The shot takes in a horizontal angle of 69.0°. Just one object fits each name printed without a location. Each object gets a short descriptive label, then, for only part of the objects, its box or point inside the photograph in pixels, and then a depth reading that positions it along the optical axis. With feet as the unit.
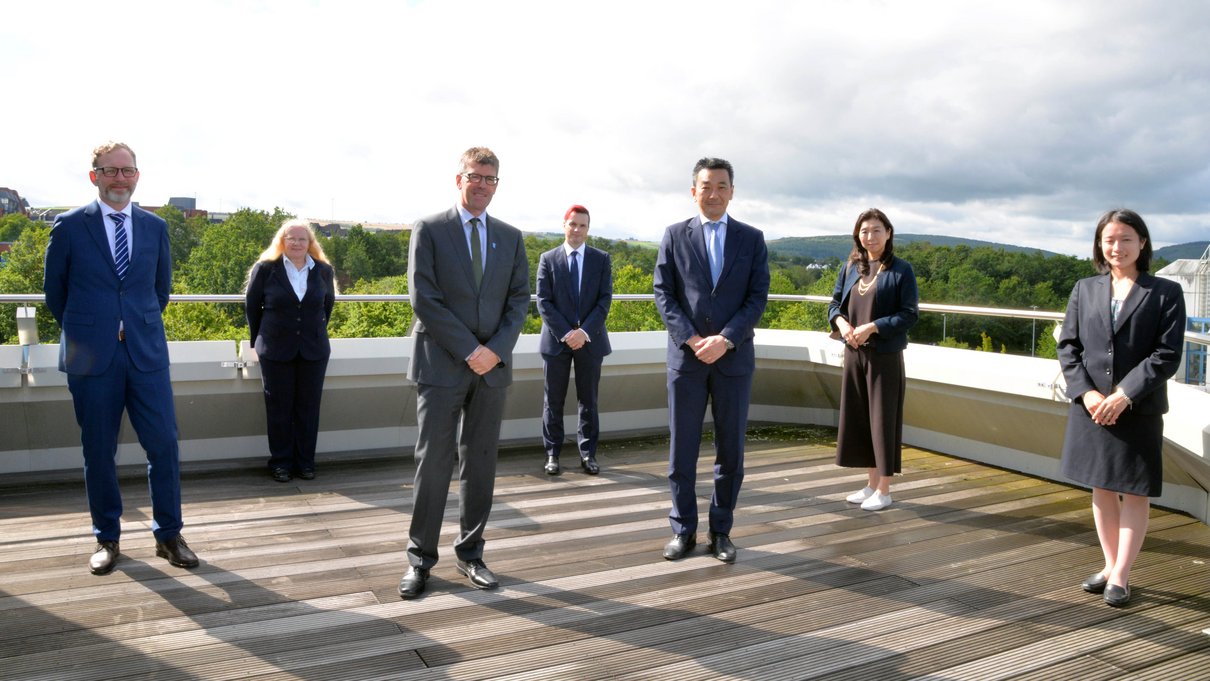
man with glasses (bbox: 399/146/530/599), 10.92
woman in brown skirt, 14.79
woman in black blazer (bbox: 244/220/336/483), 17.07
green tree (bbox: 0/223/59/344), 230.68
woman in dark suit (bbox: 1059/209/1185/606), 10.70
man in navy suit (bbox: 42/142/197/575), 11.45
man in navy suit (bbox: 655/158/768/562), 12.48
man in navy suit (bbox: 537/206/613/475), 17.90
